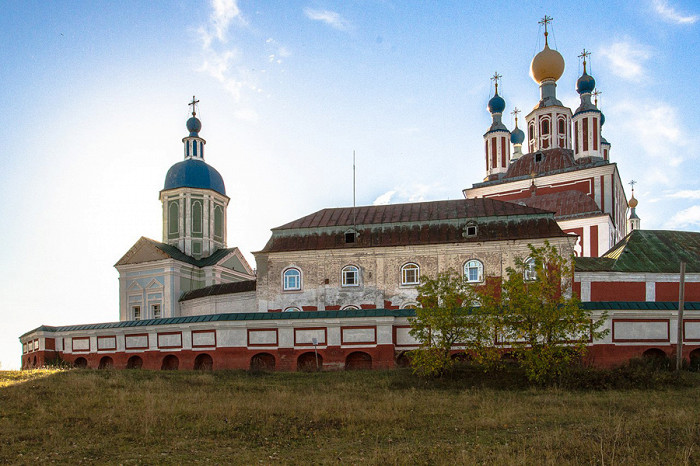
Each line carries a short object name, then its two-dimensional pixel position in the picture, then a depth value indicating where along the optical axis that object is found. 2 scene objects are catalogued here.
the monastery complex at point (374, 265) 26.50
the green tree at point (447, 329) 22.03
